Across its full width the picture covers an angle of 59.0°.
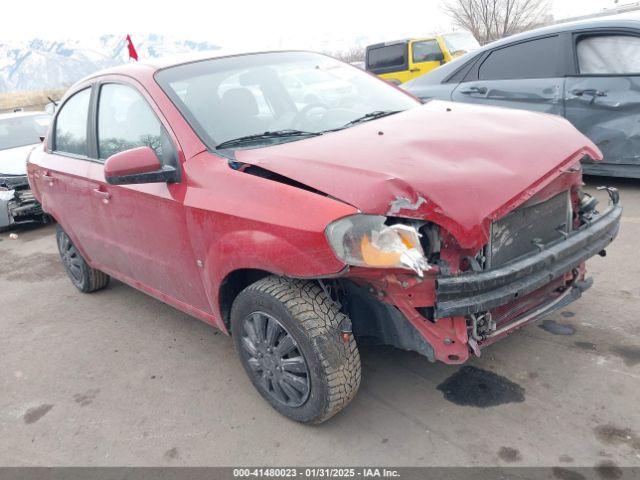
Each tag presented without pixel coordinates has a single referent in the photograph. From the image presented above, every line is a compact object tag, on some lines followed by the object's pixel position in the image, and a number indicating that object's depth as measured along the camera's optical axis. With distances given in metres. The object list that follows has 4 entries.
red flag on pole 7.30
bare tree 28.11
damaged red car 2.28
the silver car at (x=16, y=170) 7.28
